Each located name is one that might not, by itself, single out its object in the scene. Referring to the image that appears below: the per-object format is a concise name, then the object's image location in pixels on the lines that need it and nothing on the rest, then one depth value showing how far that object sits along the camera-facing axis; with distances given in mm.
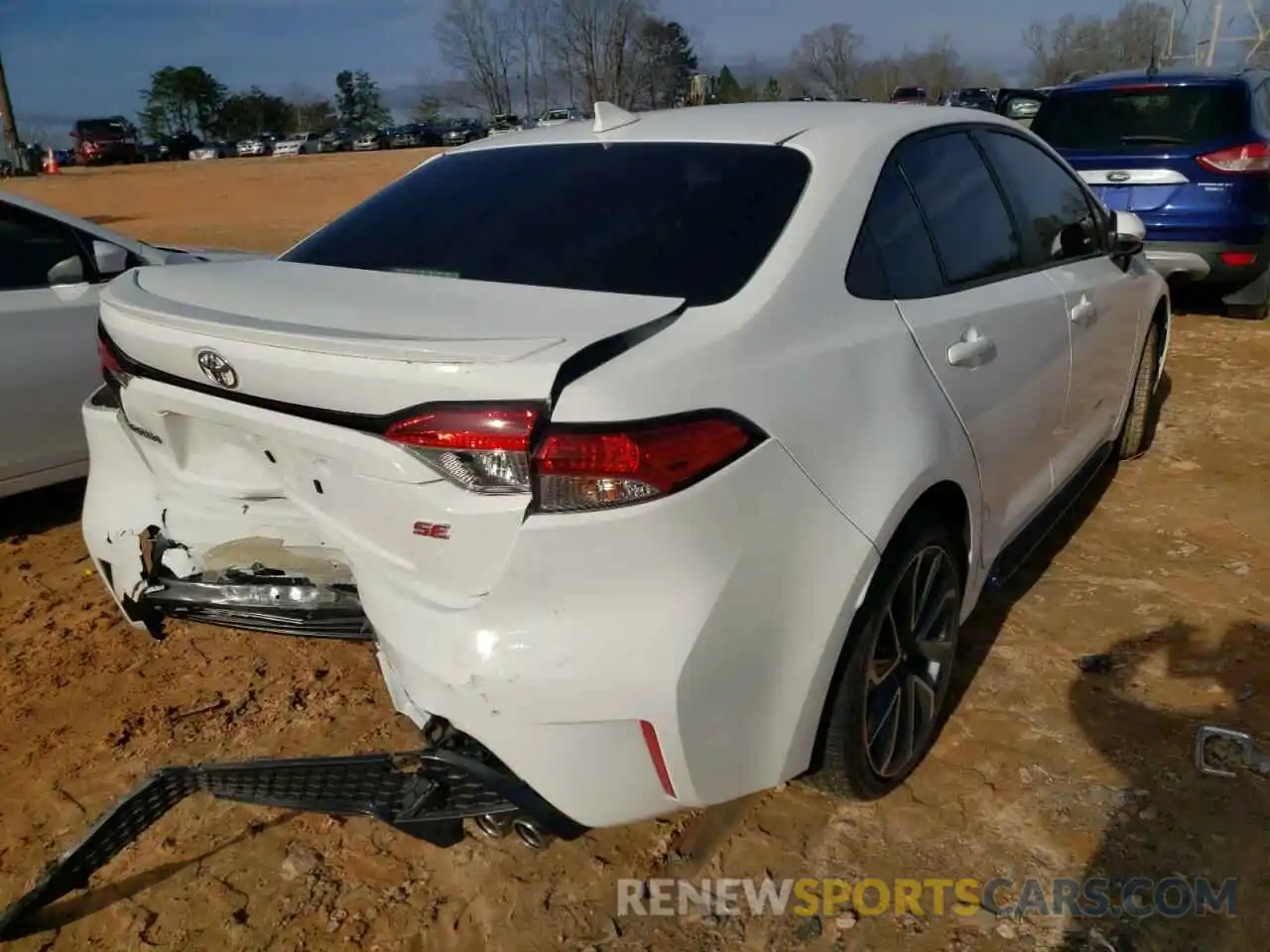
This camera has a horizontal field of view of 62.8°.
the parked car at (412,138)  59594
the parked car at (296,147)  58312
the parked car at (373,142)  59781
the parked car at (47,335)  4254
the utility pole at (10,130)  39625
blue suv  6957
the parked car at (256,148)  59031
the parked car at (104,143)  47406
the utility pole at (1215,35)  23828
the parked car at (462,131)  57044
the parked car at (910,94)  48125
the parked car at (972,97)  33306
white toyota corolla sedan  1834
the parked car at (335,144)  60328
